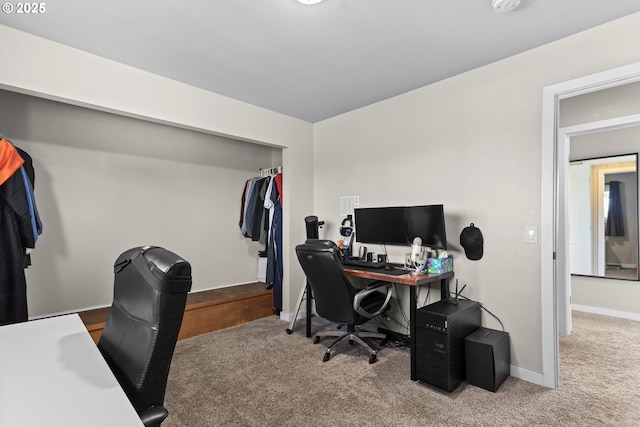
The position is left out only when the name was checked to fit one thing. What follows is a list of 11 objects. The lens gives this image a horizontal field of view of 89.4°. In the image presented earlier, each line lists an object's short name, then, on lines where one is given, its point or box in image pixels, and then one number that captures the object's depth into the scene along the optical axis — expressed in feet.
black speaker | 7.43
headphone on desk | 12.17
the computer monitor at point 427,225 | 9.19
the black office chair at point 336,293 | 8.79
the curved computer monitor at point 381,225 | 10.38
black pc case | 7.43
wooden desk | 8.04
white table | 2.51
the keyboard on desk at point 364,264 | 9.76
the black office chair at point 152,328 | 3.11
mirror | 12.84
